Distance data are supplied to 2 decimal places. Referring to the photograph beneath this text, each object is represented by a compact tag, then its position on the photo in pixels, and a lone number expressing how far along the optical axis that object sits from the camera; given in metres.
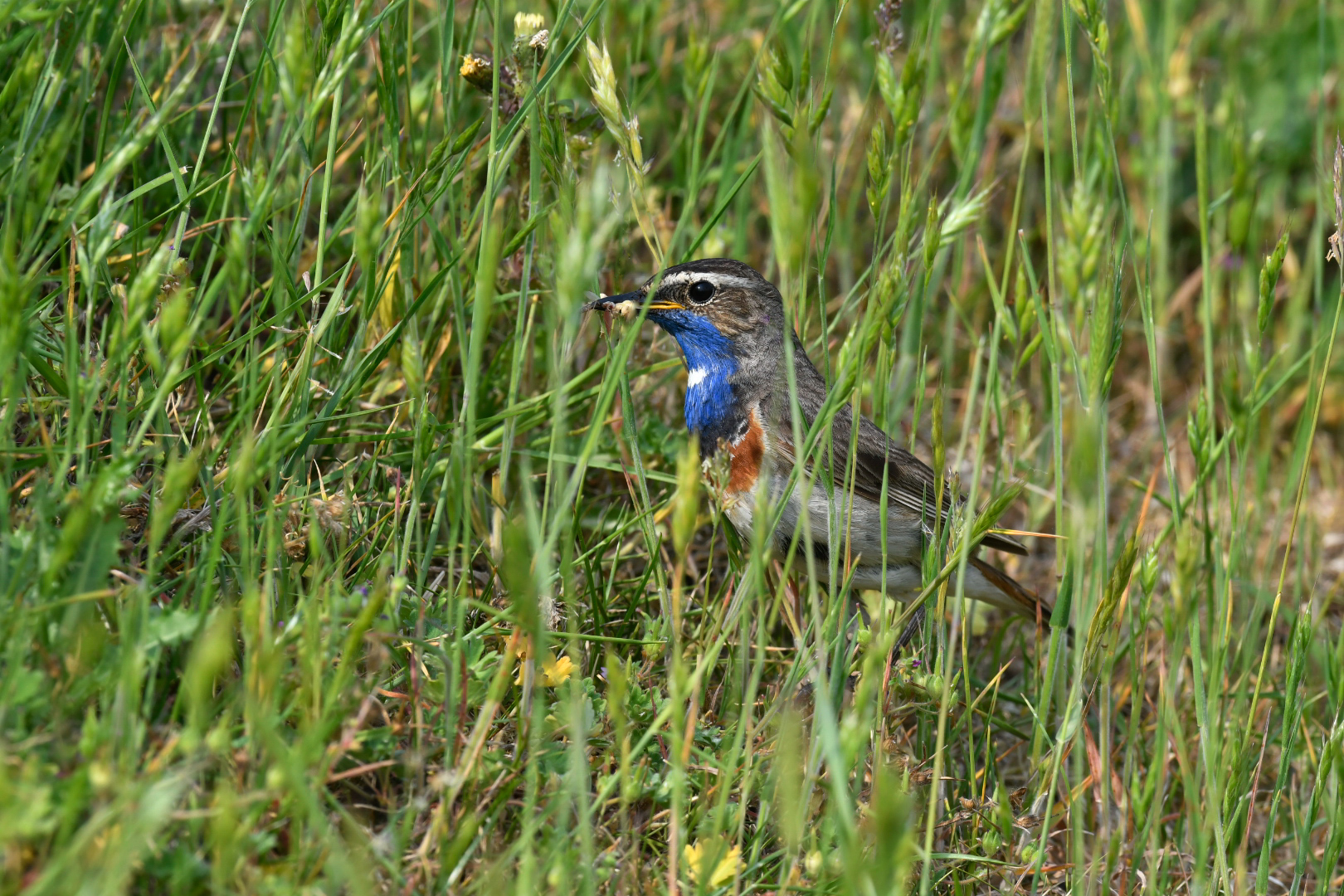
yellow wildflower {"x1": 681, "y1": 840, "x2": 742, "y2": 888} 5.75
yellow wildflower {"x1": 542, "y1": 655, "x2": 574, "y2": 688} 6.47
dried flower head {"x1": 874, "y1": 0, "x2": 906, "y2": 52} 7.04
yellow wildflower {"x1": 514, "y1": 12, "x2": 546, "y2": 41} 6.84
